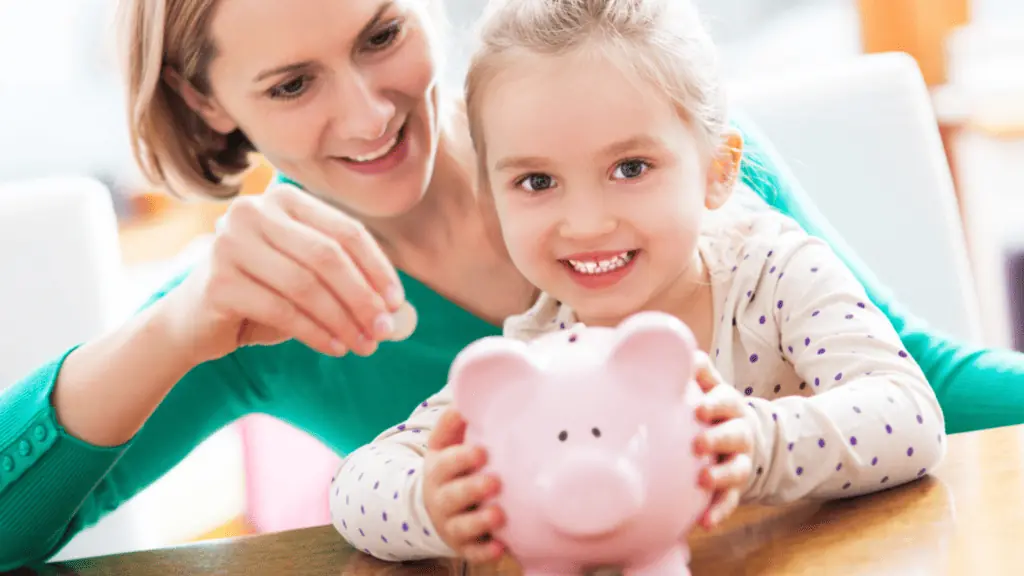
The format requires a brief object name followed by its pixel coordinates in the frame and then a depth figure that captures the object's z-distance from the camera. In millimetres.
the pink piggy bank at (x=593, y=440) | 845
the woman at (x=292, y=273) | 1011
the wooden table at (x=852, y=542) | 880
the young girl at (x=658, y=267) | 945
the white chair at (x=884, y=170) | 1508
